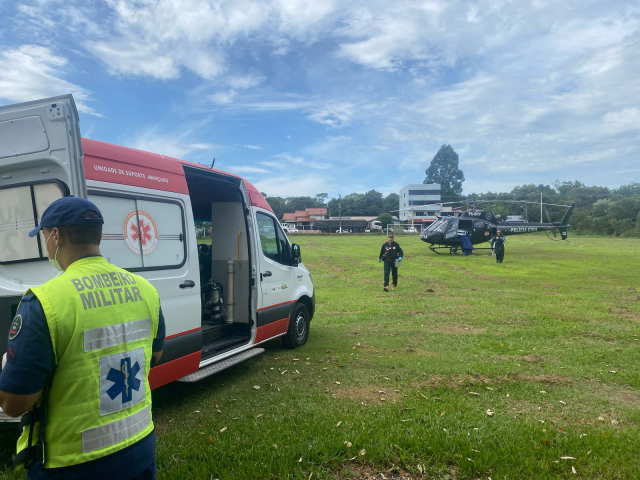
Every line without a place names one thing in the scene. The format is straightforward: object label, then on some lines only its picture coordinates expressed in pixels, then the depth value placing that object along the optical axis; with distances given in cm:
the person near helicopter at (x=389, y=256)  1352
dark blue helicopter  2789
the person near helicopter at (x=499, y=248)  2256
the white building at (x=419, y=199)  10462
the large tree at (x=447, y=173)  12138
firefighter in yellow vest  168
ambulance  340
